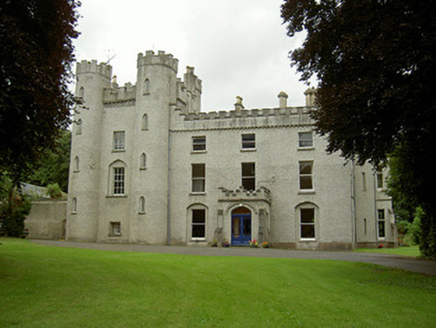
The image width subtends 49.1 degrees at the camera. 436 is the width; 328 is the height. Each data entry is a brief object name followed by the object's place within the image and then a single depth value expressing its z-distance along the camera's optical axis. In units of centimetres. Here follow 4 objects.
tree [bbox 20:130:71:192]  5541
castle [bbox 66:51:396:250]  3422
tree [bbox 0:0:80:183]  1058
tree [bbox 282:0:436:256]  1253
